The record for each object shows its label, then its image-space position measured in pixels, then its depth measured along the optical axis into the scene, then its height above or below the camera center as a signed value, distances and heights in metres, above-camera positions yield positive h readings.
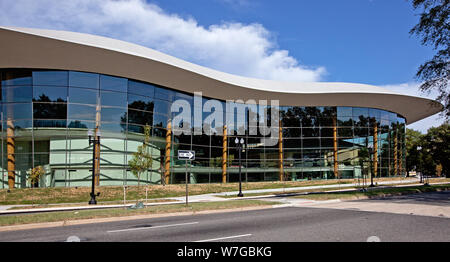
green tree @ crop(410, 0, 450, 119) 20.58 +6.91
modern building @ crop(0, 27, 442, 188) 27.72 +3.39
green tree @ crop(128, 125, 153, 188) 23.97 -0.84
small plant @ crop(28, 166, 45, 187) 23.97 -1.63
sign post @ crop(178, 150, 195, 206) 15.60 -0.16
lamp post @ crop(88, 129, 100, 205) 22.01 -2.98
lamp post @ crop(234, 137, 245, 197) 25.01 +0.45
